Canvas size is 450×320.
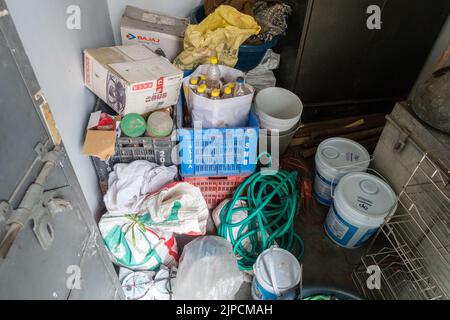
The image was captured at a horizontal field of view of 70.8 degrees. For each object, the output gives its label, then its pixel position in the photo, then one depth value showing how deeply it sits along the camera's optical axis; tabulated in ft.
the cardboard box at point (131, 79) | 4.76
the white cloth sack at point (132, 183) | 5.00
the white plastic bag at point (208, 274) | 4.69
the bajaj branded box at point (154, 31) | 6.17
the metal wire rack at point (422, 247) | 4.39
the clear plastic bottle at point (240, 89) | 5.42
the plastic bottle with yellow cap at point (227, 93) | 5.35
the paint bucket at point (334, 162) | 5.90
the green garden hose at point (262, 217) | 5.52
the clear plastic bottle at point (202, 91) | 5.25
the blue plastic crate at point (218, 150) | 5.24
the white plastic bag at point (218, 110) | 5.21
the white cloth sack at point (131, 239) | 4.92
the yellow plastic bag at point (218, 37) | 5.93
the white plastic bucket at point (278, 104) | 6.60
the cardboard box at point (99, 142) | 4.63
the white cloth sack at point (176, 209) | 4.77
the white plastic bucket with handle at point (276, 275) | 4.54
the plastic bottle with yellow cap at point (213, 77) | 5.61
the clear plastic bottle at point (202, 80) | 5.60
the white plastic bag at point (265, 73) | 7.39
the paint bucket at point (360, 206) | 5.06
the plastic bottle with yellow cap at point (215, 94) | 5.24
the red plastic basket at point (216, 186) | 5.81
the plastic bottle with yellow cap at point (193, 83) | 5.50
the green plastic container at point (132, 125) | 4.99
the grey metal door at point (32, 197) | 2.06
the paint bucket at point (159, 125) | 5.11
